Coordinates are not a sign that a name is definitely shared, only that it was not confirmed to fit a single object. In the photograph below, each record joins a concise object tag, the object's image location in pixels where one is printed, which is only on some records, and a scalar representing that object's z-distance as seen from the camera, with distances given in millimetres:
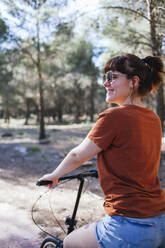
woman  1158
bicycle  1623
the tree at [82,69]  13961
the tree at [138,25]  4398
